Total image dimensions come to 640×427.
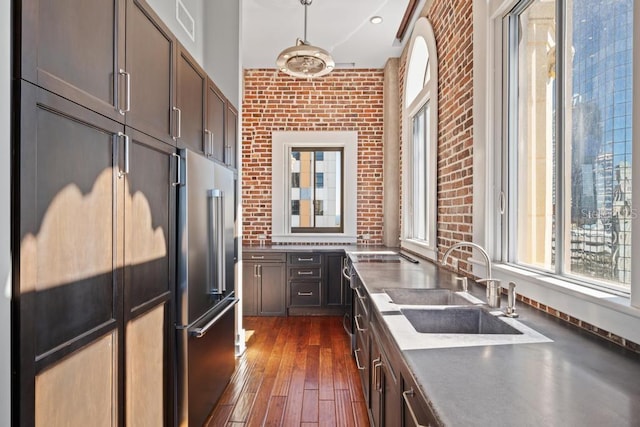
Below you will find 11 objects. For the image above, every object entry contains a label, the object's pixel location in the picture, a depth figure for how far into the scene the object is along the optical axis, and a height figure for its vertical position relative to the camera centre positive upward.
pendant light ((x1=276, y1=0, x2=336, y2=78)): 3.15 +1.31
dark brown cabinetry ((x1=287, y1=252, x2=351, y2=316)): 4.68 -0.85
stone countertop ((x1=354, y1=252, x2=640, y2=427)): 0.83 -0.44
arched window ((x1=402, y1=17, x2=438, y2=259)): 3.41 +0.76
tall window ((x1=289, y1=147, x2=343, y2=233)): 5.38 +0.33
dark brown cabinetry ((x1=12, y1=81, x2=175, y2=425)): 1.05 -0.16
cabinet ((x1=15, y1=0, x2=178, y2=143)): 1.07 +0.54
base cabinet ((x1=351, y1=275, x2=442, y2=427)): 1.09 -0.68
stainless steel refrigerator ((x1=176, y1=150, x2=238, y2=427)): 2.06 -0.46
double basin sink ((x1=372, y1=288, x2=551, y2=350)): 1.29 -0.44
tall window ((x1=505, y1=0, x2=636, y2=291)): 1.44 +0.34
